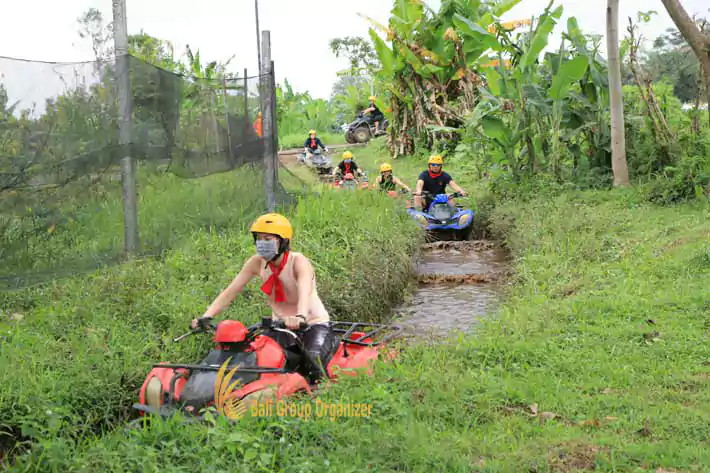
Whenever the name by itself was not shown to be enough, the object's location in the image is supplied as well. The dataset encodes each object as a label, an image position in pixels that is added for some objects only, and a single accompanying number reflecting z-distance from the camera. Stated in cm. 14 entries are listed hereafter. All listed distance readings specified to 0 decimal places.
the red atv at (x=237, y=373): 471
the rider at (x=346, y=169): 1803
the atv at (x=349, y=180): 1625
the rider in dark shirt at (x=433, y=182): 1378
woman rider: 551
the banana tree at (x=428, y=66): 1936
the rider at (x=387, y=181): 1475
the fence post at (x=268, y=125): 1080
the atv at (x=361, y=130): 3159
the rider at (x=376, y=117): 3139
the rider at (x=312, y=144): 2447
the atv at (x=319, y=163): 2350
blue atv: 1323
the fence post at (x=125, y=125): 757
